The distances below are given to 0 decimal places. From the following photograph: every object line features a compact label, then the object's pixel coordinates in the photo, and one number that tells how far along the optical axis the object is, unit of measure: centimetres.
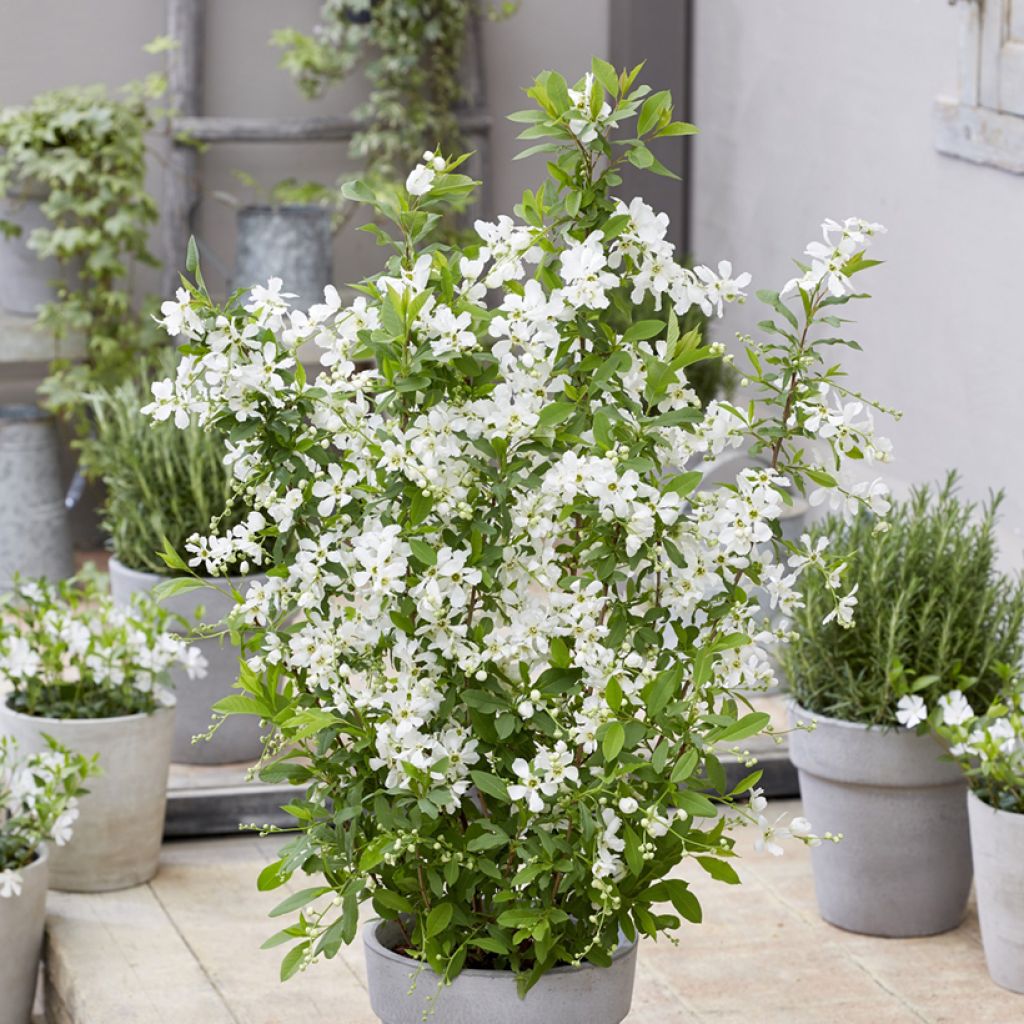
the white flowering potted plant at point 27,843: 458
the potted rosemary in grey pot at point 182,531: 584
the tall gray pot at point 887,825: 469
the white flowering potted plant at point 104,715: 507
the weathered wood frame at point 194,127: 842
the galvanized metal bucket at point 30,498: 780
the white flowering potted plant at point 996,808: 431
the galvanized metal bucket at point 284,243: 796
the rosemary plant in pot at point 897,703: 468
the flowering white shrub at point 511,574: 296
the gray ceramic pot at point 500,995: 308
